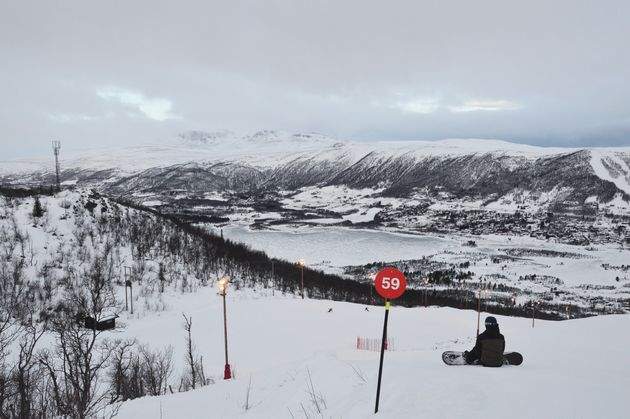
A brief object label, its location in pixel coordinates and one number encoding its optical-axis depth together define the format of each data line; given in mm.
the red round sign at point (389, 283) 8211
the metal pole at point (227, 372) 23766
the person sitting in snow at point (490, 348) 10938
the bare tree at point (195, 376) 29884
